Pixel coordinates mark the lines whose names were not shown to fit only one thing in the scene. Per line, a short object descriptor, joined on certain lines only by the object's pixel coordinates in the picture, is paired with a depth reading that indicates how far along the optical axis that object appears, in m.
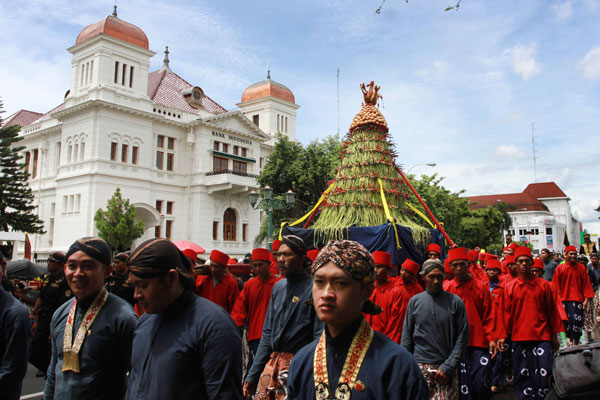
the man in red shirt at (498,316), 6.04
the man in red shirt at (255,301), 6.27
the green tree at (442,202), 31.23
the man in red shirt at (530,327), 5.91
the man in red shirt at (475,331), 5.59
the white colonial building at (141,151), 32.16
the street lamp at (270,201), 17.55
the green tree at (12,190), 30.55
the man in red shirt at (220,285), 7.51
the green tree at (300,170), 31.72
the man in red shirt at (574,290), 10.76
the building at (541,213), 91.88
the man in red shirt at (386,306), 6.10
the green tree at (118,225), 26.58
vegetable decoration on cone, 10.28
